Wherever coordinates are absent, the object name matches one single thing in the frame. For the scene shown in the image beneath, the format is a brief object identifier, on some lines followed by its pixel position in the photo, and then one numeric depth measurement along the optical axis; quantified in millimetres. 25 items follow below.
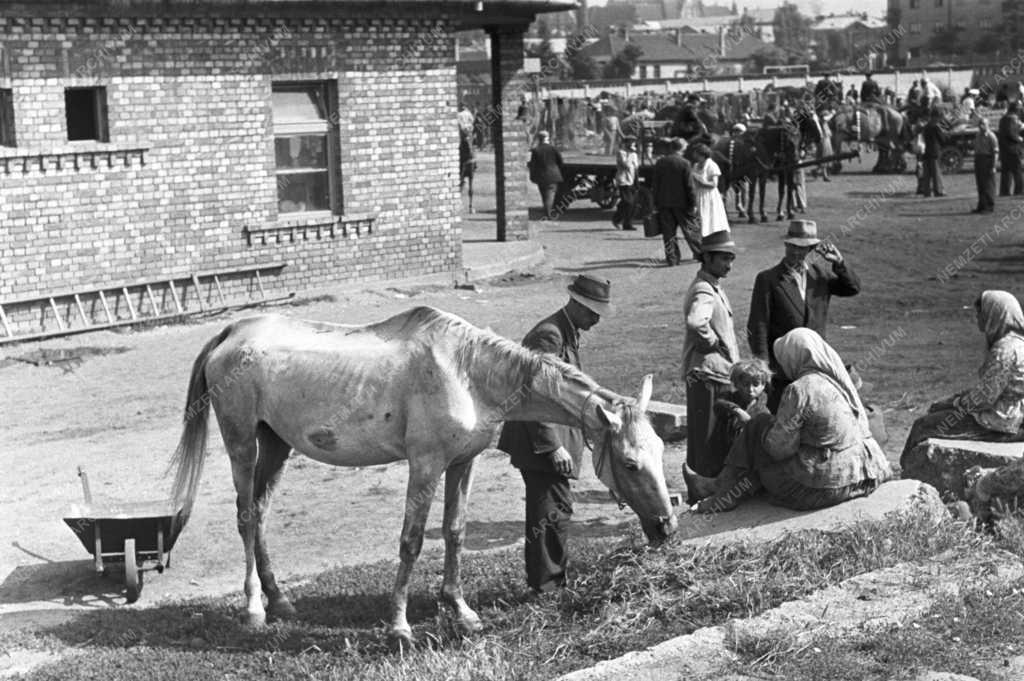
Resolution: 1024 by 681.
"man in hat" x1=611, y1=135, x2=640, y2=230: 27656
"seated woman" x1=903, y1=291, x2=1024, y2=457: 10180
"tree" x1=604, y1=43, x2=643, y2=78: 93000
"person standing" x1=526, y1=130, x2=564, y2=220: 28531
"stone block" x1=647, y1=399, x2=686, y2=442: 12664
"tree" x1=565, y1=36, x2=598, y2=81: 88375
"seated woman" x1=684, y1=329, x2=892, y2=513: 8734
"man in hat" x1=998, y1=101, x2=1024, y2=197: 30031
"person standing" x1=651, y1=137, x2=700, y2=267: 21828
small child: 9656
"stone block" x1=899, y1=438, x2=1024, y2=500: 10016
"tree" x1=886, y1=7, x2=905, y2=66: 101550
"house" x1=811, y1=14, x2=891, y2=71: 112375
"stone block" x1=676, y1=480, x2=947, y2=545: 8633
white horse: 8062
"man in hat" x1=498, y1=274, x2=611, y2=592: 8703
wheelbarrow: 9242
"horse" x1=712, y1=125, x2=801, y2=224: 27516
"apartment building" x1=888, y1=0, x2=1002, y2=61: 103562
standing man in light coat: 10258
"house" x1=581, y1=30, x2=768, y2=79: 100188
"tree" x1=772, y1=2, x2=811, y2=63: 128550
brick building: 17078
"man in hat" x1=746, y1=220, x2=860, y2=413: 10898
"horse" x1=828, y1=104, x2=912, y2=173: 37219
